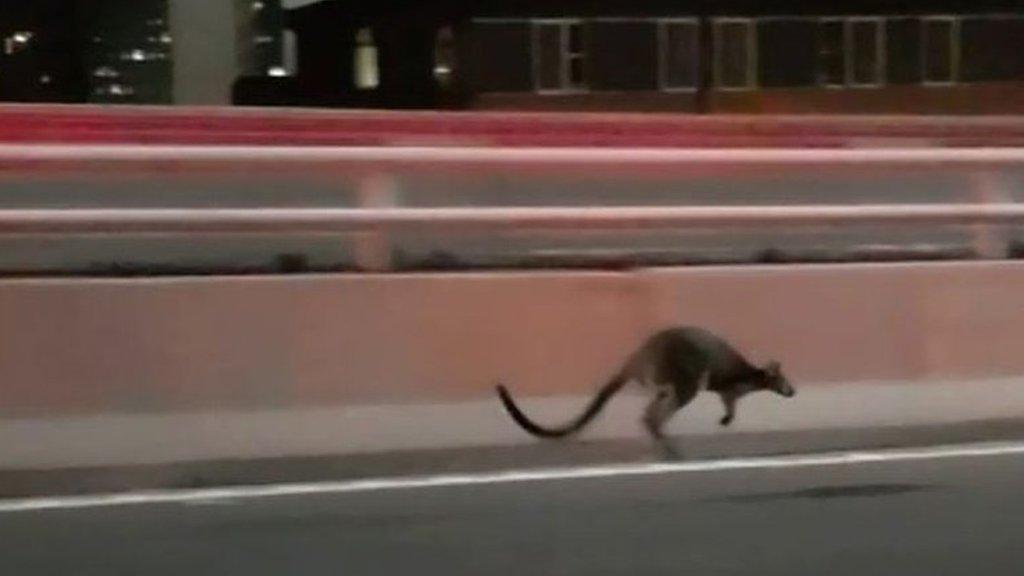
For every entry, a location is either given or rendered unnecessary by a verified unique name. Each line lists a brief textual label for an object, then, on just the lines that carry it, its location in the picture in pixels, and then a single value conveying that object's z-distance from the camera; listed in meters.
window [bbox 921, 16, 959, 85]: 59.75
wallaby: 10.34
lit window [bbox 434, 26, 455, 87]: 52.38
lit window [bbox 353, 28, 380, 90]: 49.56
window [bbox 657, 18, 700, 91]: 56.31
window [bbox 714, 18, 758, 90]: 57.59
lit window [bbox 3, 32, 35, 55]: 50.16
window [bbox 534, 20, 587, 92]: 55.28
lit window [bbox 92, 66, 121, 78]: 52.41
